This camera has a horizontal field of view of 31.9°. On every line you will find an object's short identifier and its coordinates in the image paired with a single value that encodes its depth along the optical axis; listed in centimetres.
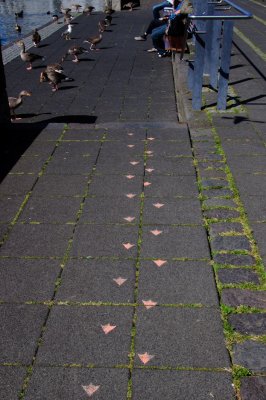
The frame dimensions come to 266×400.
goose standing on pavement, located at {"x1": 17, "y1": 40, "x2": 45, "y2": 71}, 1222
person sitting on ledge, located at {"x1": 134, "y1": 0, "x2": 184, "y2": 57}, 1268
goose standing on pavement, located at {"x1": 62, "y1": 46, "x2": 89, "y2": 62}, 1304
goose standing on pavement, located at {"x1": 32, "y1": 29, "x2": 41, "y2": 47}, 1538
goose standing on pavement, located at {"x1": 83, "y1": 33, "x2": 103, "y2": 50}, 1453
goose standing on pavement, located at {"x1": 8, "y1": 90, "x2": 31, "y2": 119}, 823
